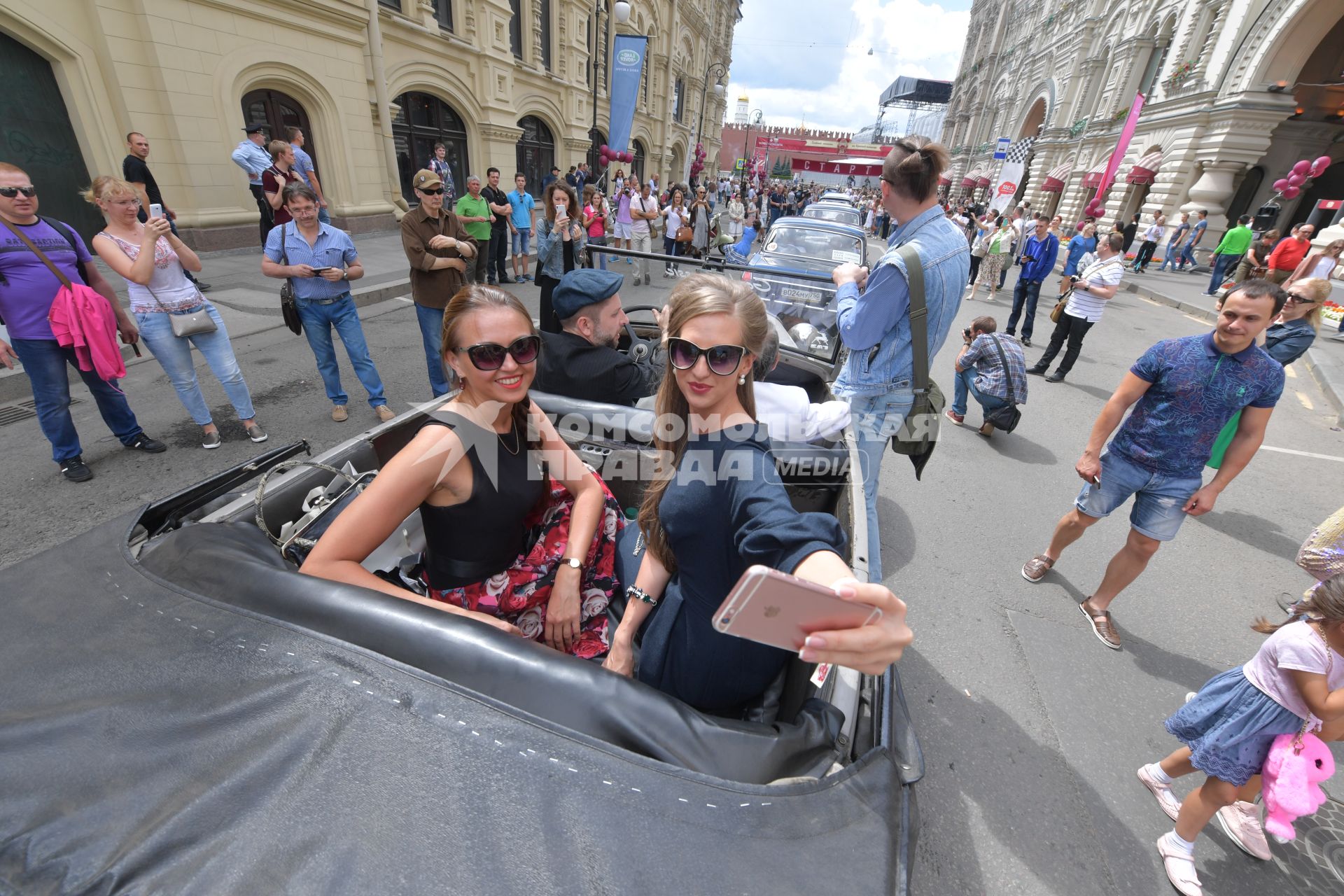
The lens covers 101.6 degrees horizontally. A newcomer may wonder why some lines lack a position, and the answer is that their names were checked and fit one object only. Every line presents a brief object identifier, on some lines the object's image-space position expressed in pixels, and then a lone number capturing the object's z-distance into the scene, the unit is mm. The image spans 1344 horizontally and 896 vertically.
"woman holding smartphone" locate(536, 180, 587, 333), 5898
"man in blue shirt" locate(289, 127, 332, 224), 9141
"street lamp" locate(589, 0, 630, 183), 17141
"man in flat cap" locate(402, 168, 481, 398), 4645
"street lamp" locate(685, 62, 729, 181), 43700
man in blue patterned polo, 2574
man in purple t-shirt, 3359
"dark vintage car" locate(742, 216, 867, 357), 3998
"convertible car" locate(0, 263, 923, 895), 864
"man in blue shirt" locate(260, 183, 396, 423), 4195
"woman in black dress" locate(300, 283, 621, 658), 1653
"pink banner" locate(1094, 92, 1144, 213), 16797
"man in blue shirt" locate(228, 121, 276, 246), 8266
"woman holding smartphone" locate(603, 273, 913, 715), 1209
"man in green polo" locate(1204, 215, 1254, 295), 13930
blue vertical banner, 15234
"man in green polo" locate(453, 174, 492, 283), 7750
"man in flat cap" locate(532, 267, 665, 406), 2945
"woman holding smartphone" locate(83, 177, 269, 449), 3590
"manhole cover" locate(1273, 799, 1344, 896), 2010
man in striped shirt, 6352
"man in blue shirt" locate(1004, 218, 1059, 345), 8258
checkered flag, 15805
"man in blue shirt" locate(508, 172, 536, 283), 10508
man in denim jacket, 2518
